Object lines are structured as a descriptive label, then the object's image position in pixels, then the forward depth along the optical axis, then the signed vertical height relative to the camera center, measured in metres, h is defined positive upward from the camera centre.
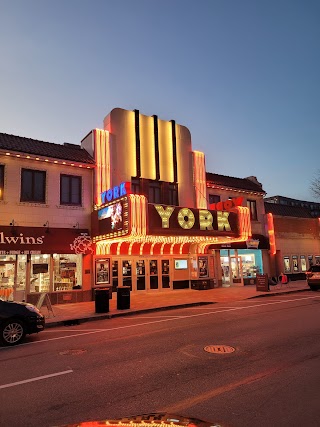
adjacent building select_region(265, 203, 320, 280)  29.64 +2.46
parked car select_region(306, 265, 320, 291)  22.17 -0.71
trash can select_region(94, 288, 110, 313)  14.78 -1.10
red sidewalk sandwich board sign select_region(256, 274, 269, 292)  21.31 -0.87
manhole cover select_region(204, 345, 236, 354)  7.79 -1.81
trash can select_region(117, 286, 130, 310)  15.52 -1.07
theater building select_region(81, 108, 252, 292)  18.09 +3.32
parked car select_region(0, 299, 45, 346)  9.57 -1.23
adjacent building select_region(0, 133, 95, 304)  17.23 +3.07
